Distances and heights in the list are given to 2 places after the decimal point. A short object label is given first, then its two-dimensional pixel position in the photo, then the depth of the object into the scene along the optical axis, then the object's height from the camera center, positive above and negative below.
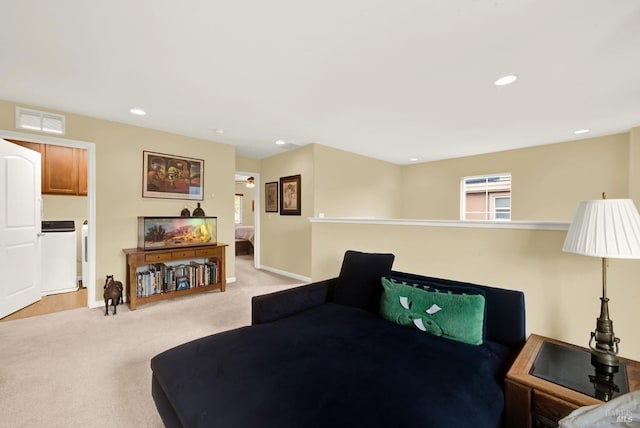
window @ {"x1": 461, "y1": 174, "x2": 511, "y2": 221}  5.26 +0.32
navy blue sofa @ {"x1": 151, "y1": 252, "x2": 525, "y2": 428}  0.99 -0.73
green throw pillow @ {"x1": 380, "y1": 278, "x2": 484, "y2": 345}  1.54 -0.61
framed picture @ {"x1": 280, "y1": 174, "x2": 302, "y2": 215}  4.90 +0.33
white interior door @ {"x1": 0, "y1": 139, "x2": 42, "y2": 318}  3.05 -0.17
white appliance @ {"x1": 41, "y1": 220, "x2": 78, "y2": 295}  3.94 -0.67
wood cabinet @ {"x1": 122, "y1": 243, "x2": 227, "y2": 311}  3.35 -0.64
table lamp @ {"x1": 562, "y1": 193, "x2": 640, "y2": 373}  1.21 -0.13
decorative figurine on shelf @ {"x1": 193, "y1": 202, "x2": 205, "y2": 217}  4.18 +0.01
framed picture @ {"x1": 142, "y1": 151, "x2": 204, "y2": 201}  3.87 +0.55
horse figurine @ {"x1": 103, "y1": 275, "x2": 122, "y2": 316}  3.18 -0.96
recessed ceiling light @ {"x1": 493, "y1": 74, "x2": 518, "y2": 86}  2.34 +1.19
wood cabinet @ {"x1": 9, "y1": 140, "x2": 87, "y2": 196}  4.27 +0.72
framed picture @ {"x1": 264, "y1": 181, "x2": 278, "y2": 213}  5.44 +0.33
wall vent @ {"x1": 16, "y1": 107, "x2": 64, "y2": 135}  3.01 +1.06
